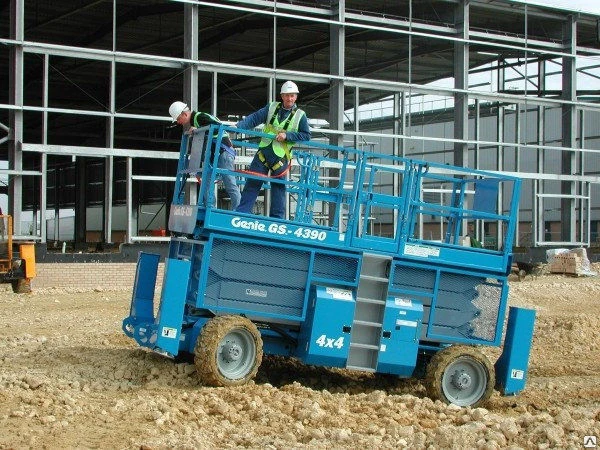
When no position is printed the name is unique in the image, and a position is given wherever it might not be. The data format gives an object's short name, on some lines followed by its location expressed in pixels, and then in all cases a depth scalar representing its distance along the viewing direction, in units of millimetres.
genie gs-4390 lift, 9602
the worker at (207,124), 10227
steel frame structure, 22062
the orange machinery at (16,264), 19969
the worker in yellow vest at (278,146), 10289
